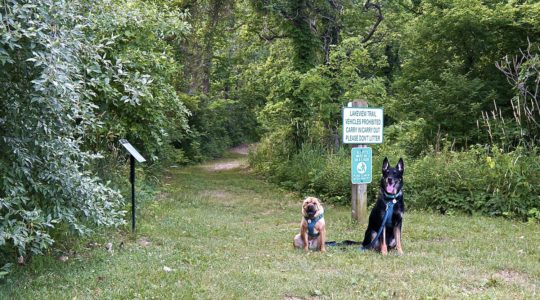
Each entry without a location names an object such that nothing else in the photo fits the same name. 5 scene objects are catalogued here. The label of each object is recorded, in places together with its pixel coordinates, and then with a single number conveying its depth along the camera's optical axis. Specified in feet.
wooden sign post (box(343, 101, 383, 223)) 28.96
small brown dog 21.85
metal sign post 24.11
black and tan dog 21.35
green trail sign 29.19
